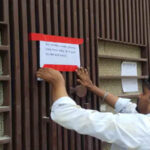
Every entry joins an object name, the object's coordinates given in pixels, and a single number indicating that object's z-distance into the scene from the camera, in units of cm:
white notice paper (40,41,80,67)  252
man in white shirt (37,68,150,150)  169
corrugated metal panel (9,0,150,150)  232
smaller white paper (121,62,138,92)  348
